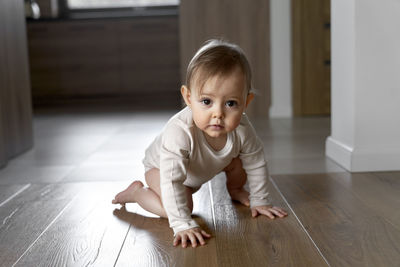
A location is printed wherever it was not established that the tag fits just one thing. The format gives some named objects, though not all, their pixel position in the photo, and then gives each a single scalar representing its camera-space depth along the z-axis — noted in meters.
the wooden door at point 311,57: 3.57
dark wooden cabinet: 5.24
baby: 1.19
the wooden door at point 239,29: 3.75
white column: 1.82
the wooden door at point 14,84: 2.36
